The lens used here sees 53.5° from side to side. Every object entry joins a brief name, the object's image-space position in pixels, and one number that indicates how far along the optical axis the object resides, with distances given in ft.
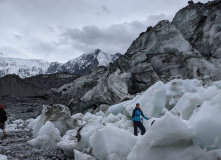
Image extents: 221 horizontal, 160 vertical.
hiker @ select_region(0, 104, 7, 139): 25.66
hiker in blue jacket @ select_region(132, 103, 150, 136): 22.07
